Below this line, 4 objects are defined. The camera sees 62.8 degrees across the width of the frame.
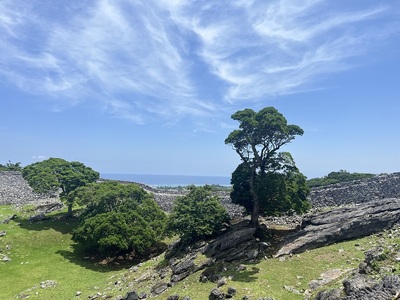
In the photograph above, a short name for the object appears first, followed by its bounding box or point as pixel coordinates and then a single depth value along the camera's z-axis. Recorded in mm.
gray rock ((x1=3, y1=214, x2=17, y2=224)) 51969
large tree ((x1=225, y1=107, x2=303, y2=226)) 32969
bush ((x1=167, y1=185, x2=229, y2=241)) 33031
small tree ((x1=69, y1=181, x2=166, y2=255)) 38688
